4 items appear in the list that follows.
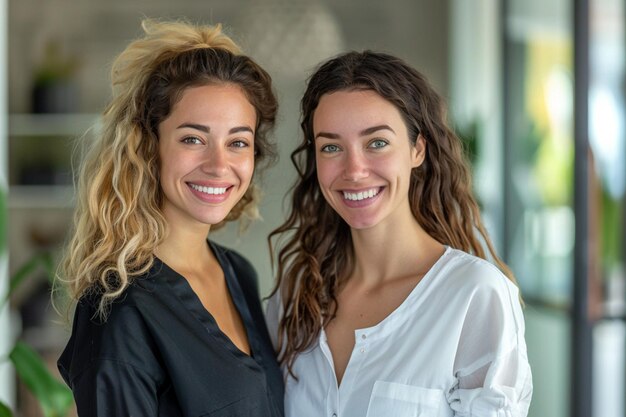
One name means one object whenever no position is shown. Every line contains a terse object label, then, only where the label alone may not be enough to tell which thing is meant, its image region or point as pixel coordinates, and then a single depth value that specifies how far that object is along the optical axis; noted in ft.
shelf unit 17.60
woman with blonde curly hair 6.08
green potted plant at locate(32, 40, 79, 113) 17.56
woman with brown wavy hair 6.29
